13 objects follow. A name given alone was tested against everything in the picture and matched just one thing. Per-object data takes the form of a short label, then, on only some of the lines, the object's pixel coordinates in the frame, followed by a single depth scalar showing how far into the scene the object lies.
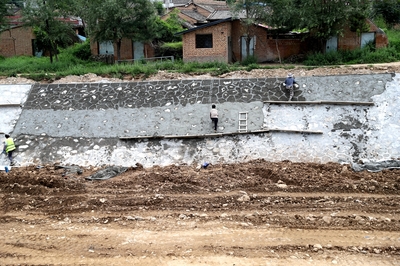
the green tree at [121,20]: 26.74
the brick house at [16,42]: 33.88
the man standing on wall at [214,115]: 17.77
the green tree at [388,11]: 31.17
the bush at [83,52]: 32.16
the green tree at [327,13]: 24.16
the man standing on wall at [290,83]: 19.12
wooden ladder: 17.92
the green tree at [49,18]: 26.94
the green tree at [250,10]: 25.97
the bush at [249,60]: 26.36
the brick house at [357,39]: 26.22
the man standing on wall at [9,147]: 17.83
